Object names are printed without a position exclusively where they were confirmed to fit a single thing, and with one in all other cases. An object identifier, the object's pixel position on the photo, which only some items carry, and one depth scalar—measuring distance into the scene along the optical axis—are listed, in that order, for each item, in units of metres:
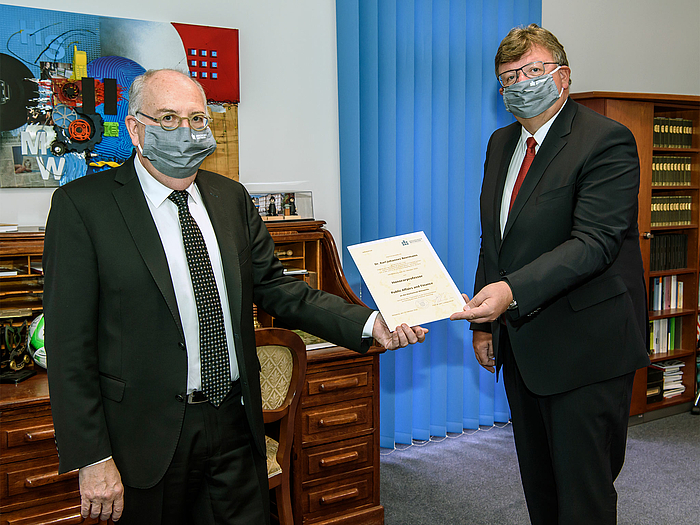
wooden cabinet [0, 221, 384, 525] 2.10
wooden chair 2.20
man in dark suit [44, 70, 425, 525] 1.41
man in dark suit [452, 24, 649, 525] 1.71
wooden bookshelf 3.90
